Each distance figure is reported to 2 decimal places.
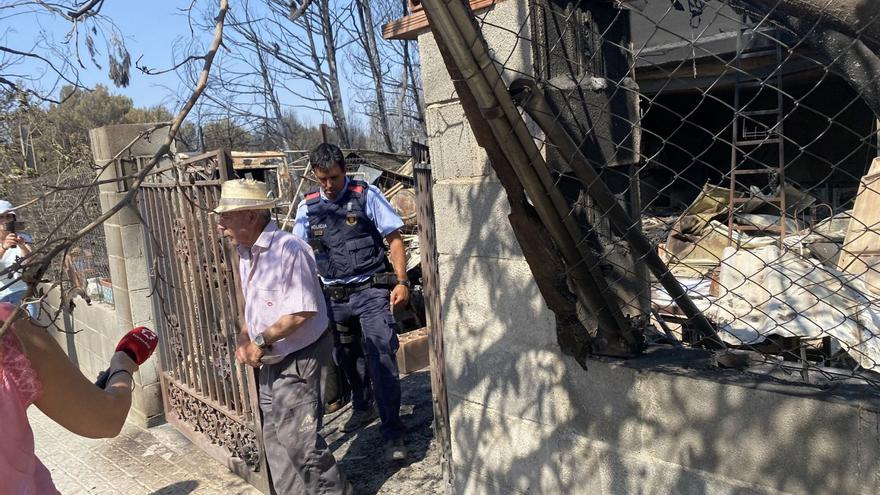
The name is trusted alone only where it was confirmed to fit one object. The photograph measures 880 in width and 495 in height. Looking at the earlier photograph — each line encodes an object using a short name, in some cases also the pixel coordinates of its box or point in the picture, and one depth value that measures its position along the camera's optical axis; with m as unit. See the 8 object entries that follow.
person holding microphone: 1.99
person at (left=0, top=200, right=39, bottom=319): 6.02
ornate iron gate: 4.15
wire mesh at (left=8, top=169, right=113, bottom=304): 6.09
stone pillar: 5.47
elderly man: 3.54
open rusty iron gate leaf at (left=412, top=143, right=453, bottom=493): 3.74
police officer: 4.40
